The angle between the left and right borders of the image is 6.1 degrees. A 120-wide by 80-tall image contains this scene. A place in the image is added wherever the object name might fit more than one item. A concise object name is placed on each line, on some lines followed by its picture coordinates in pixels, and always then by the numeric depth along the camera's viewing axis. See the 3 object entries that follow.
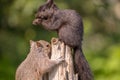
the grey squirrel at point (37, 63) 5.98
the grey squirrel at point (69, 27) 6.04
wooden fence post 5.95
